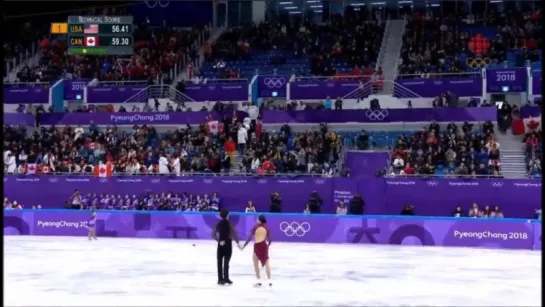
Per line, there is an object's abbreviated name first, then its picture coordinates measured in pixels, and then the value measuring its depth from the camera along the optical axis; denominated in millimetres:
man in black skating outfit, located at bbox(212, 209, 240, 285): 17406
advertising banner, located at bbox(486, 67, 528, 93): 40291
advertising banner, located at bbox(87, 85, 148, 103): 45906
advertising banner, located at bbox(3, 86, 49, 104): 46250
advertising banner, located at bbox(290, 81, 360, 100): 42606
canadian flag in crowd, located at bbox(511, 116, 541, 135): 36341
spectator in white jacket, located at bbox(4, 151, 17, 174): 38281
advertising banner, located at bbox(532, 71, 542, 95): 39438
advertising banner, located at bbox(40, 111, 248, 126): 41312
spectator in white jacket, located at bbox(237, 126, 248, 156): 38656
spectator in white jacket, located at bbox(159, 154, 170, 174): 36688
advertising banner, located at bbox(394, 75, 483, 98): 40719
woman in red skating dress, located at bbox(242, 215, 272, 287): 17812
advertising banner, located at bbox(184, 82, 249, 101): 44219
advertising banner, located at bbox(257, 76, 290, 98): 44406
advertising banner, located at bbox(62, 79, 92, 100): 46812
